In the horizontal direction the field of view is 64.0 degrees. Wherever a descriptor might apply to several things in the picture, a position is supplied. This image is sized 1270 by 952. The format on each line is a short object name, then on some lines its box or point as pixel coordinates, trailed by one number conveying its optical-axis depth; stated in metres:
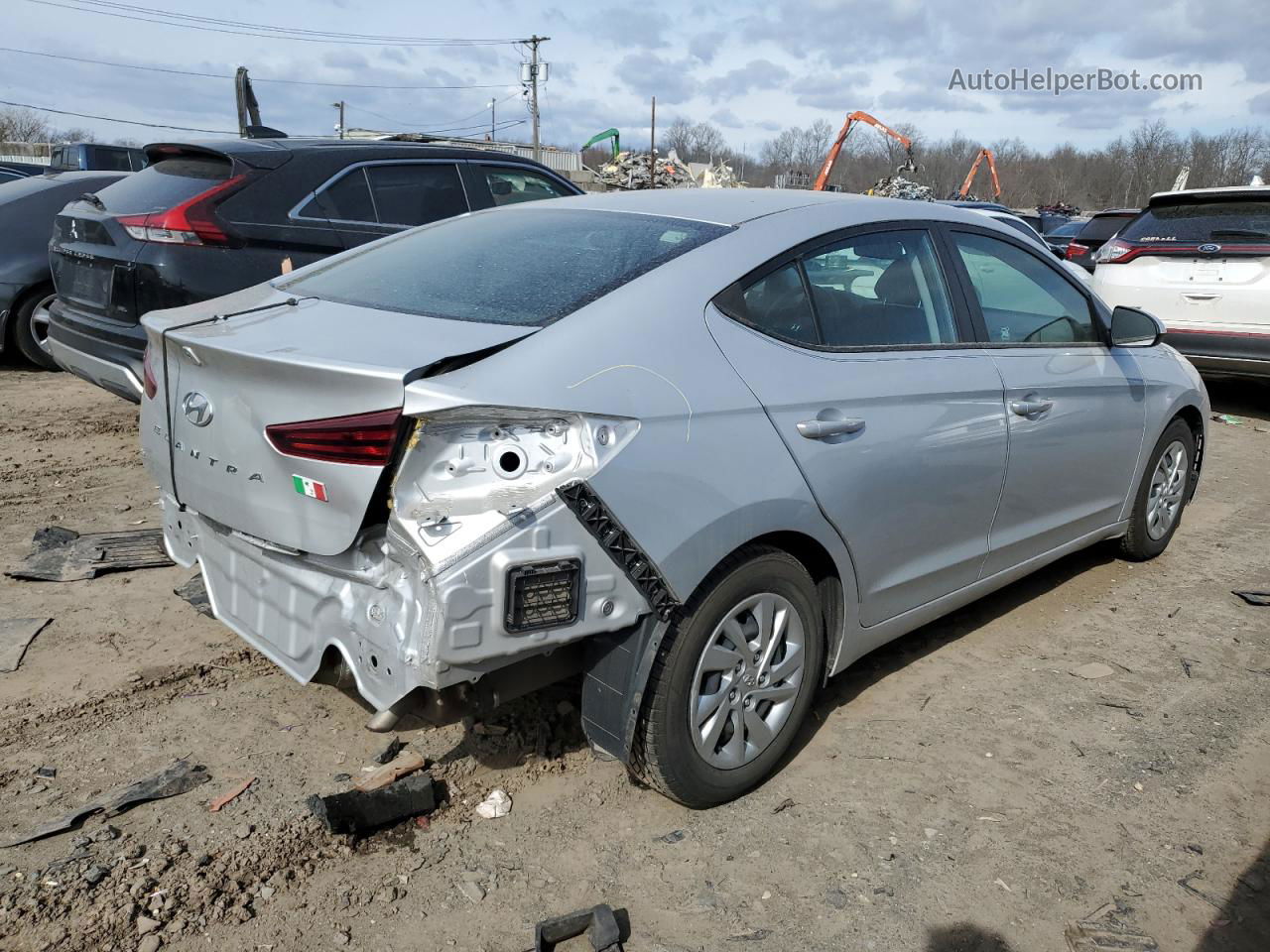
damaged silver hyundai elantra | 2.35
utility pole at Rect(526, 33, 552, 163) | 50.58
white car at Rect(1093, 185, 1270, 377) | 8.06
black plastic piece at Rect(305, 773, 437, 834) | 2.74
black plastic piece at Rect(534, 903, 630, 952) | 2.39
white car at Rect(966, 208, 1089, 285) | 10.71
